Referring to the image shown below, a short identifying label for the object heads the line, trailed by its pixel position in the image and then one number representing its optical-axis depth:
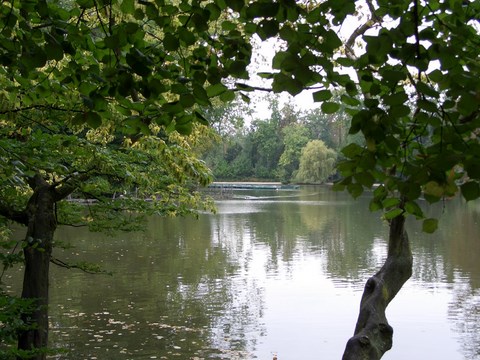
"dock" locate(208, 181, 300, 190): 61.03
